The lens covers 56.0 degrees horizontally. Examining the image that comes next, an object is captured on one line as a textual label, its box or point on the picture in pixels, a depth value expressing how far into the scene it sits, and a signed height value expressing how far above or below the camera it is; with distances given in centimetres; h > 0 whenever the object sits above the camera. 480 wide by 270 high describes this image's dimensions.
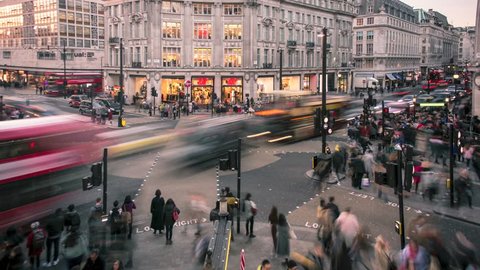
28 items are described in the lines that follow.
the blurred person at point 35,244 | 1276 -431
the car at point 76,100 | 5584 -113
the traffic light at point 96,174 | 1448 -269
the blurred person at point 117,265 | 1036 -401
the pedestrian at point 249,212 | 1534 -412
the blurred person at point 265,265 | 1048 -406
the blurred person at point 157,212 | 1526 -409
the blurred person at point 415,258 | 1077 -406
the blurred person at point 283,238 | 1318 -435
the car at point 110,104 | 5109 -158
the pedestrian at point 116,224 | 1423 -420
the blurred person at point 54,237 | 1323 -427
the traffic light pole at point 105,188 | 1539 -330
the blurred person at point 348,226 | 1248 -383
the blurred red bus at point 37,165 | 1390 -249
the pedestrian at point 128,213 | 1451 -396
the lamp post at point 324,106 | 2352 -84
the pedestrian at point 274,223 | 1389 -411
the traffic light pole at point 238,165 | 1571 -267
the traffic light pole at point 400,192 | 1292 -304
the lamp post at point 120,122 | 3975 -274
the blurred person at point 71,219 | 1377 -391
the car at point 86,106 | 4927 -167
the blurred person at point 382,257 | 1119 -420
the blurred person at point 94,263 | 1063 -404
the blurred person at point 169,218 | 1477 -415
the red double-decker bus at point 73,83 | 7188 +134
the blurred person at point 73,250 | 1205 -425
